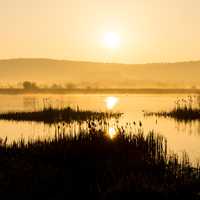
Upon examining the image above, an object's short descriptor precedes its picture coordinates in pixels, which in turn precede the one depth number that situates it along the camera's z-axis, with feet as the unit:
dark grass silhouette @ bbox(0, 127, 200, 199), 47.34
